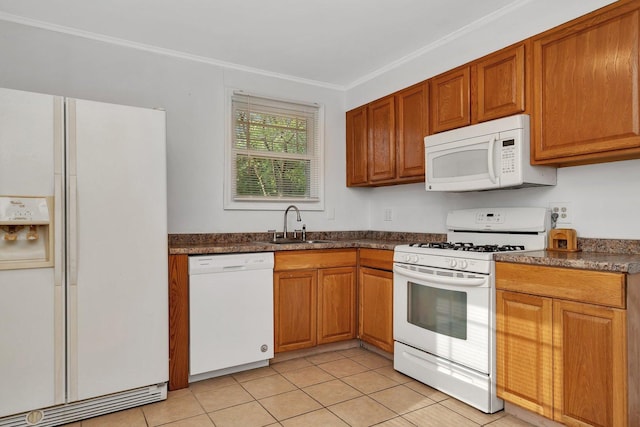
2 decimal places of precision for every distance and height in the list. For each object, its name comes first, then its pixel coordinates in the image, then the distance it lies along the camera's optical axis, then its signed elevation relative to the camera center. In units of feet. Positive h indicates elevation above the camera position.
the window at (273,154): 11.62 +1.82
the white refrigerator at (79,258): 6.88 -0.82
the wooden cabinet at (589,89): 6.50 +2.19
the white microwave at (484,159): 7.94 +1.20
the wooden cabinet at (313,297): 10.11 -2.19
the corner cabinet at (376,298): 10.10 -2.20
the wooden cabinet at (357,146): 12.50 +2.17
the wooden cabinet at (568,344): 5.80 -2.06
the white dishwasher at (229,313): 8.93 -2.30
